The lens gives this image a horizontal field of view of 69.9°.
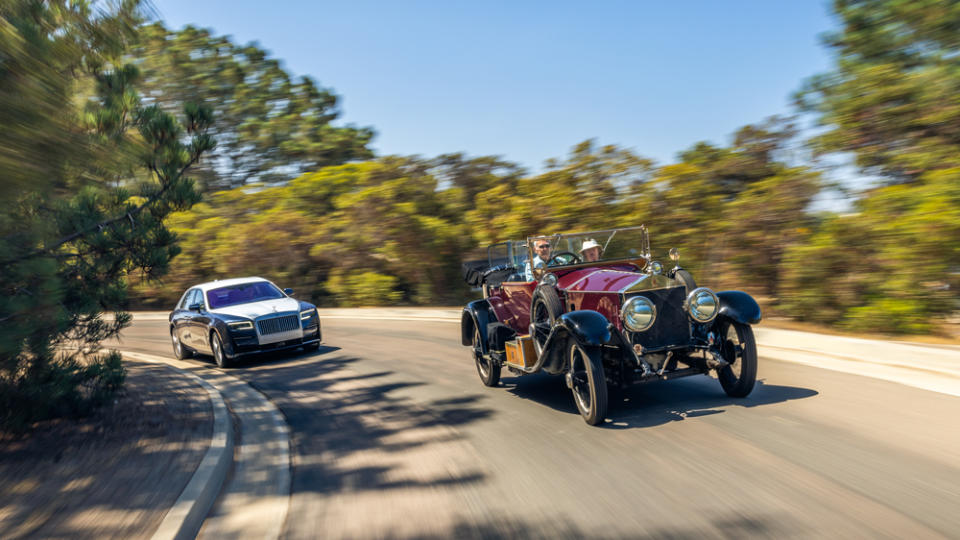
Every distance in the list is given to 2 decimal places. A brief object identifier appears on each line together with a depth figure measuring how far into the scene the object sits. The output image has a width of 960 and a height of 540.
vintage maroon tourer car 6.24
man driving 7.89
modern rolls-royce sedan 11.62
